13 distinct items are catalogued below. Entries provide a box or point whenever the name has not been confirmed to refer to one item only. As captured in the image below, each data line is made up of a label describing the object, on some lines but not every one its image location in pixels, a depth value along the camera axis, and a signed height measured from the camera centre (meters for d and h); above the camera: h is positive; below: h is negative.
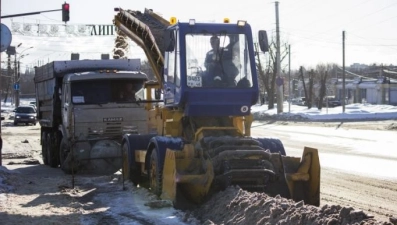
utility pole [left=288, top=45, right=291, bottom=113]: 66.66 +4.35
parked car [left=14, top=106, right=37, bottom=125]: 51.81 -1.22
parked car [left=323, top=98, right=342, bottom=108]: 77.06 -0.66
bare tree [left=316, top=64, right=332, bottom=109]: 63.92 +0.81
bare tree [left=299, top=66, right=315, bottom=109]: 68.19 +0.86
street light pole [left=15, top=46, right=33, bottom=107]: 74.38 +3.07
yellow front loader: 9.84 -0.60
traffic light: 31.04 +4.40
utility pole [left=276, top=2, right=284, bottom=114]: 54.97 +1.42
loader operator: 11.18 +0.57
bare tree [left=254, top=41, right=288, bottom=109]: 69.06 +2.71
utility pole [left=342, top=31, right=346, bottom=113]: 53.85 +0.26
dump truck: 16.59 -0.30
